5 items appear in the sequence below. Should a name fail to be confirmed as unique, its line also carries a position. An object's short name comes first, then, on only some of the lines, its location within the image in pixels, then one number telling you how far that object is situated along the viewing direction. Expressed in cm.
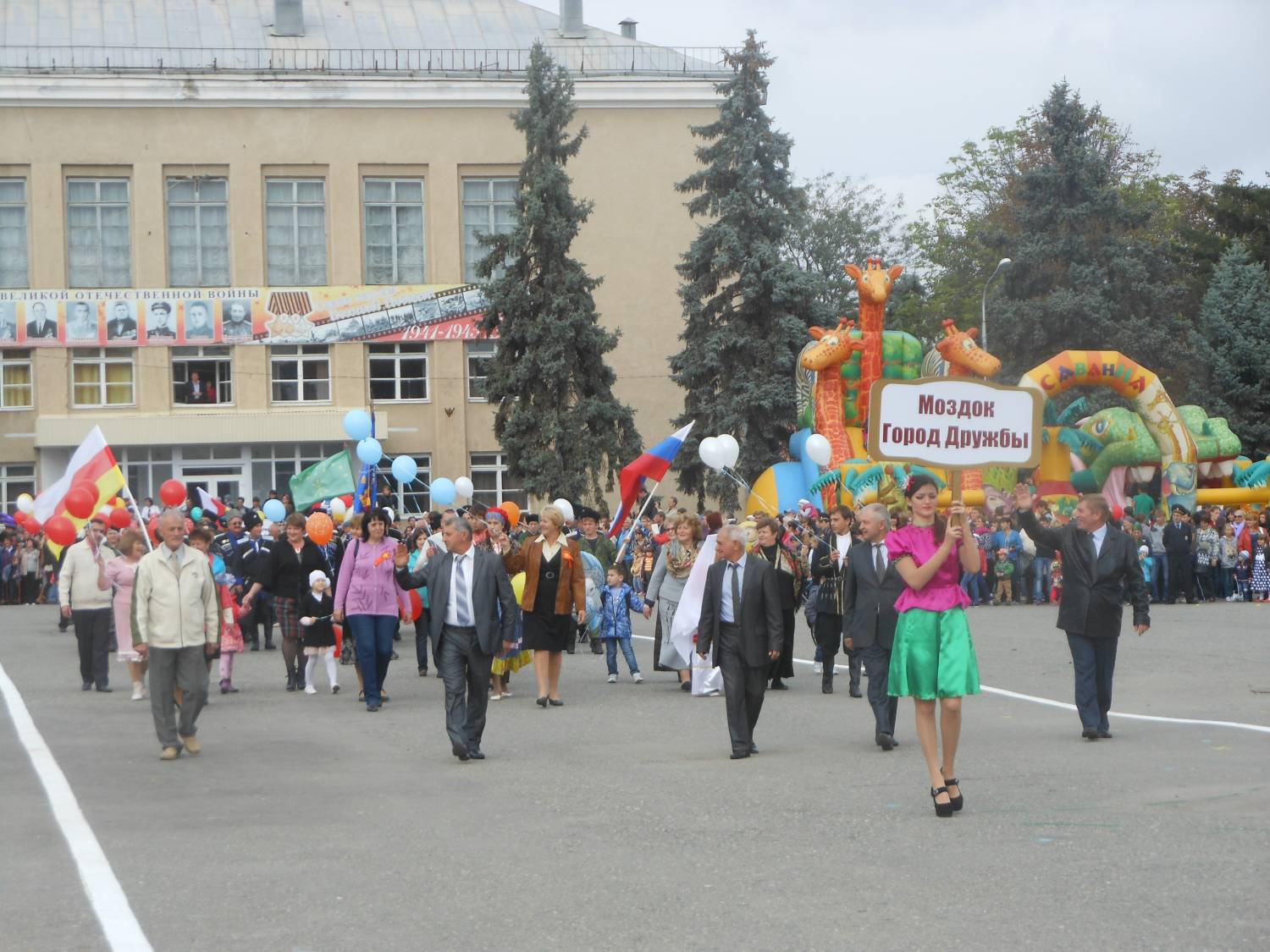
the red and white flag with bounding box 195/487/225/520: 3414
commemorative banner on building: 4991
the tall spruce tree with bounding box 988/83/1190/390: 4719
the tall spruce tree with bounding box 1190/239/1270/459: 4831
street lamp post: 4623
